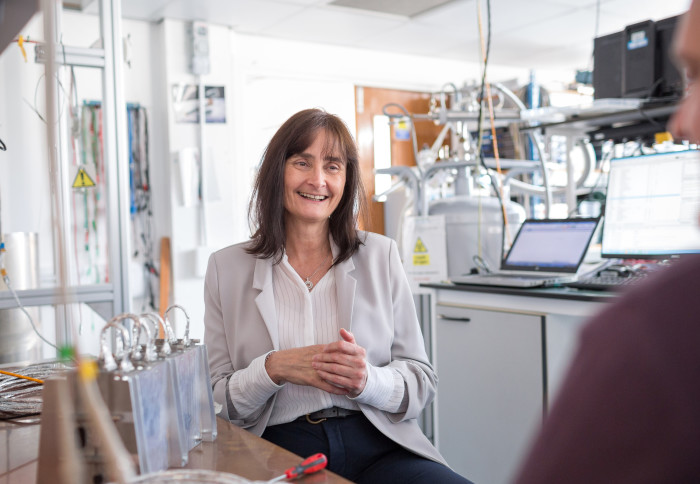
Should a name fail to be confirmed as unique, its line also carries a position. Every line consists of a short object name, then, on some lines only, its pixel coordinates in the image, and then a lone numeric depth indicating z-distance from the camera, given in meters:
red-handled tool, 0.73
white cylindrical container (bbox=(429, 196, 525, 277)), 2.70
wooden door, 5.49
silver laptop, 2.02
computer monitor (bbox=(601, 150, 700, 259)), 1.94
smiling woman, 1.22
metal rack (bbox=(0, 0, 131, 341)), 1.88
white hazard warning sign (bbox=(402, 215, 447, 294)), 2.61
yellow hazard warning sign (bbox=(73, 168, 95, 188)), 2.10
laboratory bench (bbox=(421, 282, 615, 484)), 1.87
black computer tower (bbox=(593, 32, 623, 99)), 2.37
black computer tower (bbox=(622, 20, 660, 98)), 2.25
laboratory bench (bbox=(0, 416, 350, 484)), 0.76
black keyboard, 1.80
